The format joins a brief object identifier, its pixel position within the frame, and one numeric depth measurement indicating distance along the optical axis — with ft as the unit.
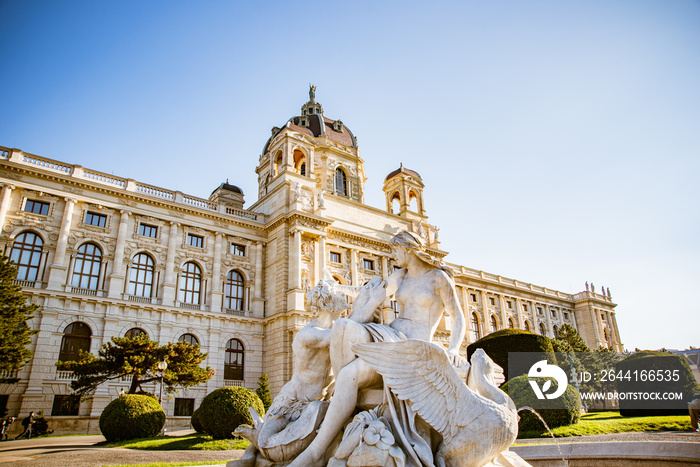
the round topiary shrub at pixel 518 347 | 55.72
